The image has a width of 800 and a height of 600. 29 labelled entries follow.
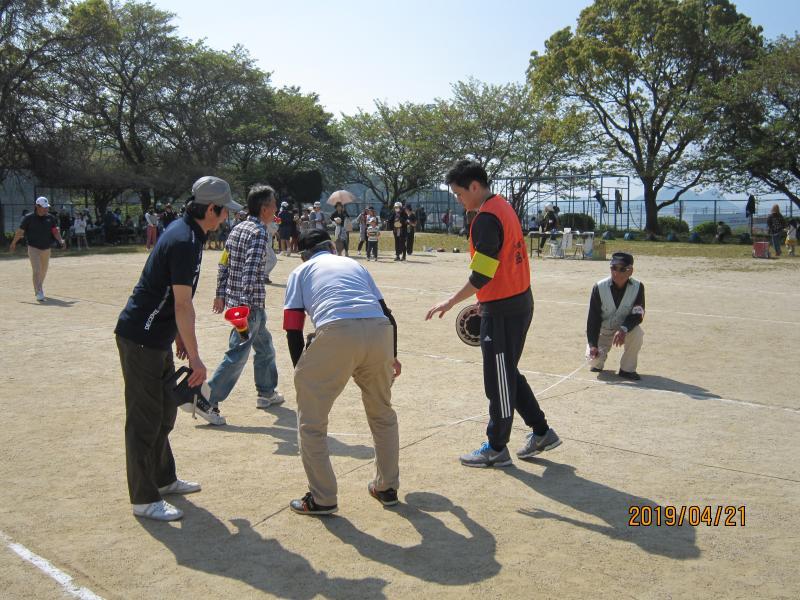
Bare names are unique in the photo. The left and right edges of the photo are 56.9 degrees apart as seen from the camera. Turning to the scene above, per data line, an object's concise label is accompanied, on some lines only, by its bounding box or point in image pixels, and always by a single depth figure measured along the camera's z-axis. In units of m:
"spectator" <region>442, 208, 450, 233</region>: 42.98
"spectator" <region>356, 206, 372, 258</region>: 24.54
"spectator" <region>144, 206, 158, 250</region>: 28.77
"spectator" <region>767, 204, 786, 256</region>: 25.52
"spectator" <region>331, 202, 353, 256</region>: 22.14
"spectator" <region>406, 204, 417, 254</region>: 23.64
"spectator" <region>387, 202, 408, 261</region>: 22.95
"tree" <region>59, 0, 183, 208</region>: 37.78
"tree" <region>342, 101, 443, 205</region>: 49.31
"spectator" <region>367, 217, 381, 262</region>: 23.26
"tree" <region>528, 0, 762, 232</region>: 35.62
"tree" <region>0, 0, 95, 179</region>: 31.69
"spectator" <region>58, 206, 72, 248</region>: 31.30
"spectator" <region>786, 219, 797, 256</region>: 25.52
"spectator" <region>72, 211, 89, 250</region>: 29.73
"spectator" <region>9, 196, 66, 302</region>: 13.36
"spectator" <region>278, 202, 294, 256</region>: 24.18
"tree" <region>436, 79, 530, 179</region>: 46.34
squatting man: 7.62
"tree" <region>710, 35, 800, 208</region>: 32.72
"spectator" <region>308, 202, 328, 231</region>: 23.83
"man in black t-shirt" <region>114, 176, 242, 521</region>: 4.02
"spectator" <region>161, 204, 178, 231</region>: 24.94
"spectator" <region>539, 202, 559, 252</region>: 26.30
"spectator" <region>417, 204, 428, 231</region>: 41.41
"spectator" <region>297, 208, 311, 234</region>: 25.07
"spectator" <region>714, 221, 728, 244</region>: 33.88
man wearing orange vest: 4.71
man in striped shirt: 6.20
